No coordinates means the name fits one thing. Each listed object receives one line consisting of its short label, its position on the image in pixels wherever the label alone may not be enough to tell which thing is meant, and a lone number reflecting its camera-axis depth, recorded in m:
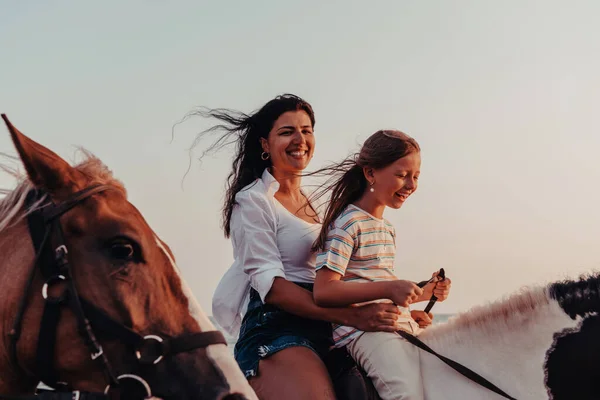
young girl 3.67
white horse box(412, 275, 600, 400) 3.39
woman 3.81
